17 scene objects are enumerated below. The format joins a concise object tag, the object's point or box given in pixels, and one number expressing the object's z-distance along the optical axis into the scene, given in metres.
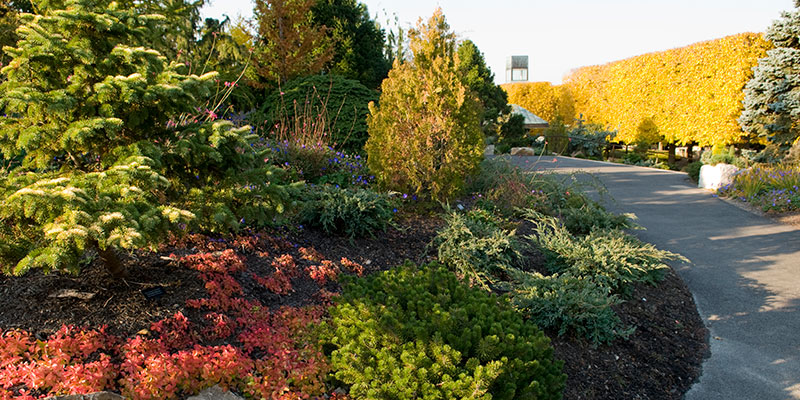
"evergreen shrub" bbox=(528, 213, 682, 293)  4.48
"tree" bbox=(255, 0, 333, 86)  11.39
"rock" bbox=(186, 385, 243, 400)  2.35
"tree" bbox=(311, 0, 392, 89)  13.23
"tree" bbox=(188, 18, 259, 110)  10.04
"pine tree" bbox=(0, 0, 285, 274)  2.39
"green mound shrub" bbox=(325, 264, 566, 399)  2.26
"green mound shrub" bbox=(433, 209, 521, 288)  4.41
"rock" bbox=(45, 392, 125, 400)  2.12
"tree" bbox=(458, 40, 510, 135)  20.12
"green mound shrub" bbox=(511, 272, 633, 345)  3.57
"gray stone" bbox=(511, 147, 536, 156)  19.49
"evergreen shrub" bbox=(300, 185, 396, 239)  4.71
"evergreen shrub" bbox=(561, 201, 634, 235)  6.02
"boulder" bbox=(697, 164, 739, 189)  10.37
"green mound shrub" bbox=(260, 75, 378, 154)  9.07
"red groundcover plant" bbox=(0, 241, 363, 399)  2.21
